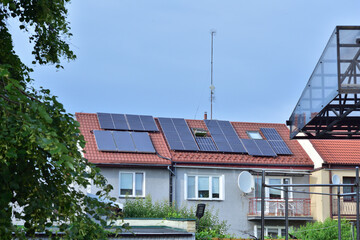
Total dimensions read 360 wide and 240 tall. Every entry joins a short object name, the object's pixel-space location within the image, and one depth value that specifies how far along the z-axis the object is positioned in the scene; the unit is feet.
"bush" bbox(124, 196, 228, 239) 87.76
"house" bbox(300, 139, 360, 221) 101.96
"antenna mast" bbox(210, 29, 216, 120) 127.13
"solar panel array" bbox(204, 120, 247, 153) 105.60
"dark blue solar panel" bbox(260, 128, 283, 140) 113.88
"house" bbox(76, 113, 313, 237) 98.22
